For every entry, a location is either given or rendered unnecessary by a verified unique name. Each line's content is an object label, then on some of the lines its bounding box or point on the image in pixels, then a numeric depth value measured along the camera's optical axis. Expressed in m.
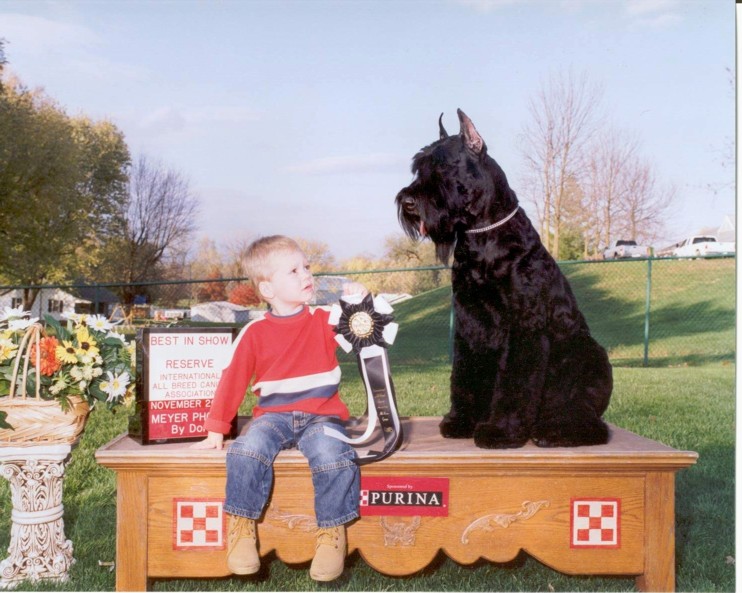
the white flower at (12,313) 2.53
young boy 2.17
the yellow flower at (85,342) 2.48
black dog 2.17
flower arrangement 2.41
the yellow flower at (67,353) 2.41
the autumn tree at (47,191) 6.09
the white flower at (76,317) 2.55
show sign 2.34
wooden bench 2.24
